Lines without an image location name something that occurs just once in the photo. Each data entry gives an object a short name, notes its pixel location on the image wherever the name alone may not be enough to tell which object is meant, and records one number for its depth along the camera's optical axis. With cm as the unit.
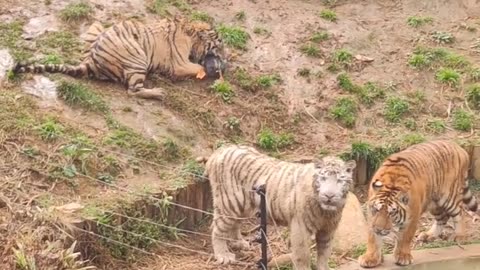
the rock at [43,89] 1684
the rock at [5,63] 1719
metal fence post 1305
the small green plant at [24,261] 1228
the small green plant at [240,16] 2095
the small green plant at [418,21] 2169
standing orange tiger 1419
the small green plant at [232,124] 1778
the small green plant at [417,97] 1943
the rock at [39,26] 1875
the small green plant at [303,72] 1970
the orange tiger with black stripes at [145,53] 1772
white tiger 1295
